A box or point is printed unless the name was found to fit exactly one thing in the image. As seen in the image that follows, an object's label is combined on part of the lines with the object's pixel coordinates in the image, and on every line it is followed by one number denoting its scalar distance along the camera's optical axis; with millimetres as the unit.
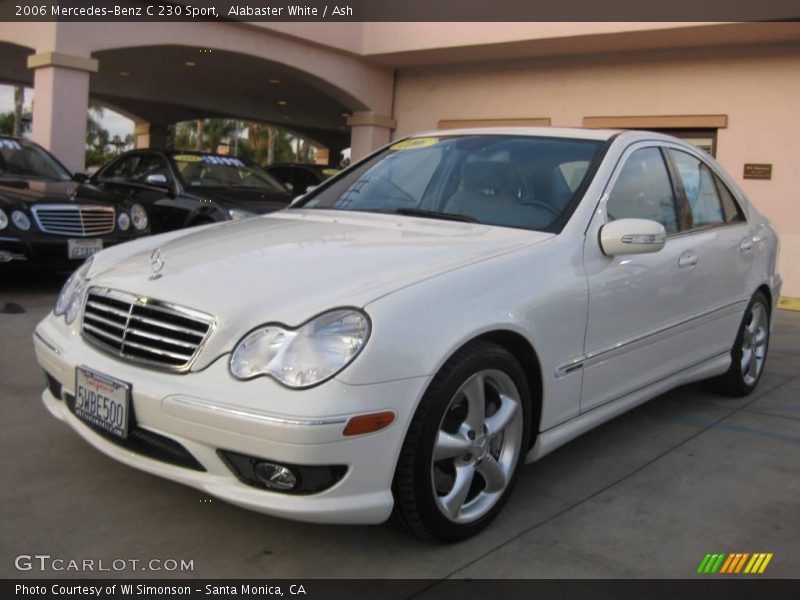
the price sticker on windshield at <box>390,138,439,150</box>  4237
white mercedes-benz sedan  2432
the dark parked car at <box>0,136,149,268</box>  6973
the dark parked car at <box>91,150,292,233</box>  8609
